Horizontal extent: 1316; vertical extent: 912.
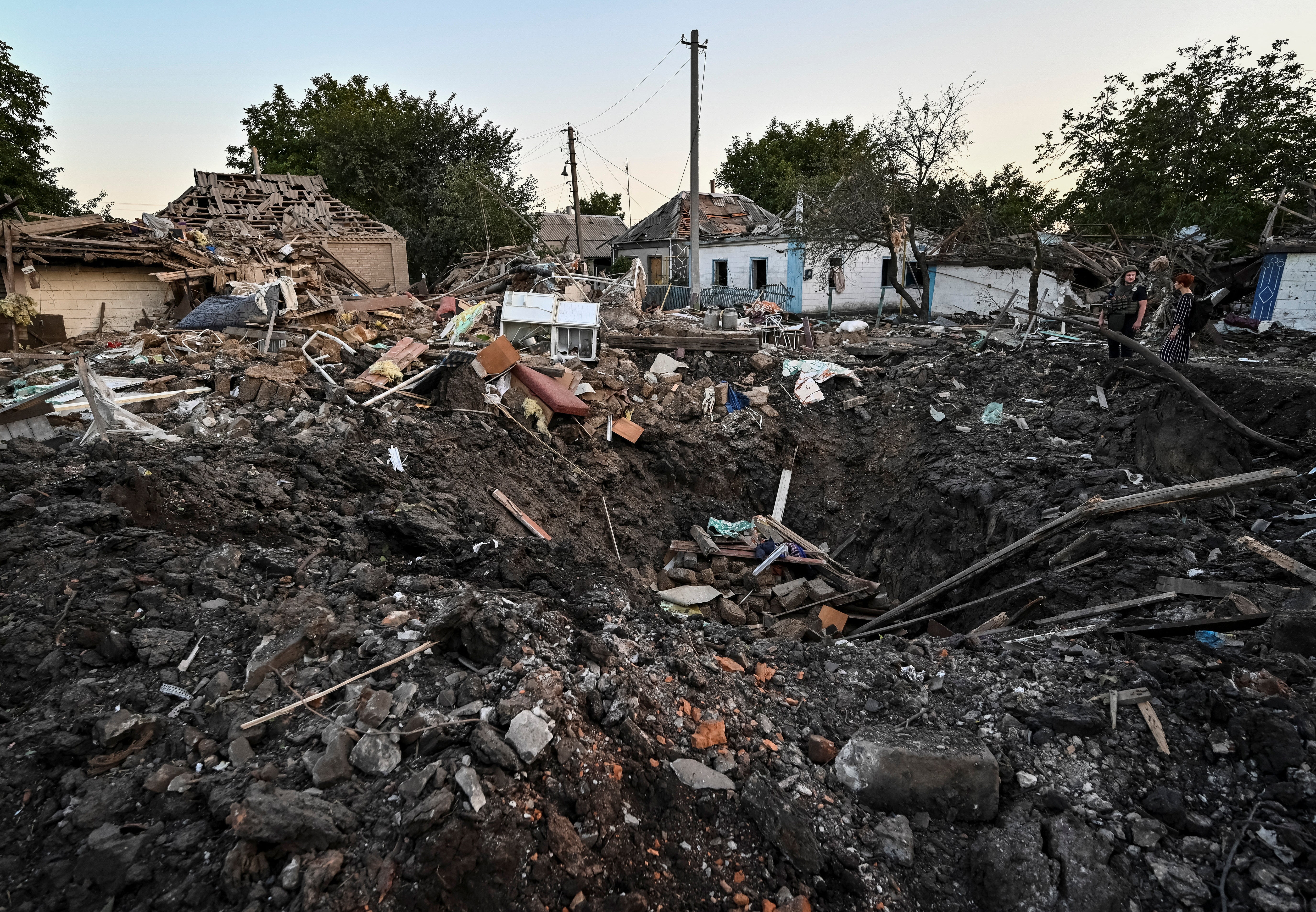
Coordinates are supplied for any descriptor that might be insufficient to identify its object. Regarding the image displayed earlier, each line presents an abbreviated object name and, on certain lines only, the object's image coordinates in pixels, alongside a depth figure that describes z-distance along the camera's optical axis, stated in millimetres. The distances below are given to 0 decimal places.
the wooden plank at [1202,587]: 3957
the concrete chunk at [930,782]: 2709
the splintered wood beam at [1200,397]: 5828
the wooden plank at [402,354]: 8117
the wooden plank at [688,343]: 10961
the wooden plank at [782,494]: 8703
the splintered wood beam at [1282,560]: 3904
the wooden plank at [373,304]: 12555
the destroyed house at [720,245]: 23828
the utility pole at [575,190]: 24375
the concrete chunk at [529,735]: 2541
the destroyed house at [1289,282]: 12164
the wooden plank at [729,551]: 7730
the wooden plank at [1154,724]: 2799
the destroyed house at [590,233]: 33875
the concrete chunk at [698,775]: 2707
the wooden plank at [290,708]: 2674
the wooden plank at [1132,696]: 3004
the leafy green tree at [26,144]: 20516
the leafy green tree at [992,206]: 17219
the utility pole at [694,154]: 15859
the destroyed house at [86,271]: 12195
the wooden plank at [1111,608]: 4004
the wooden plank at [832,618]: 6395
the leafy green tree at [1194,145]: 17891
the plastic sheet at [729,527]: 8039
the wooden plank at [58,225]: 12234
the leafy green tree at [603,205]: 44031
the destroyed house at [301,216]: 16594
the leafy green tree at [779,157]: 35281
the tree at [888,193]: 16469
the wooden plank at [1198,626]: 3473
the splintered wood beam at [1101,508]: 4691
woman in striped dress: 7613
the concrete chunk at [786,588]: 7090
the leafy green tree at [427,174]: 22281
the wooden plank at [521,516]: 6445
